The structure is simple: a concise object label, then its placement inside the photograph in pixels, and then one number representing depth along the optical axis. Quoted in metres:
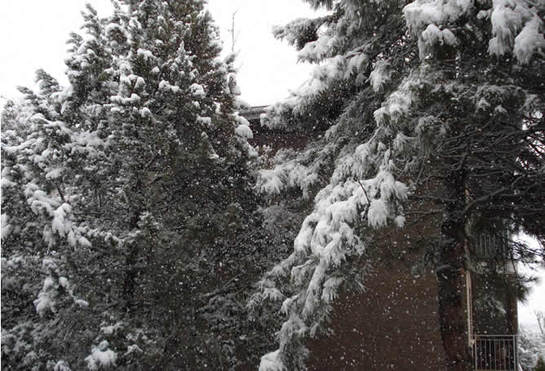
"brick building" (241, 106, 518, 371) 9.55
